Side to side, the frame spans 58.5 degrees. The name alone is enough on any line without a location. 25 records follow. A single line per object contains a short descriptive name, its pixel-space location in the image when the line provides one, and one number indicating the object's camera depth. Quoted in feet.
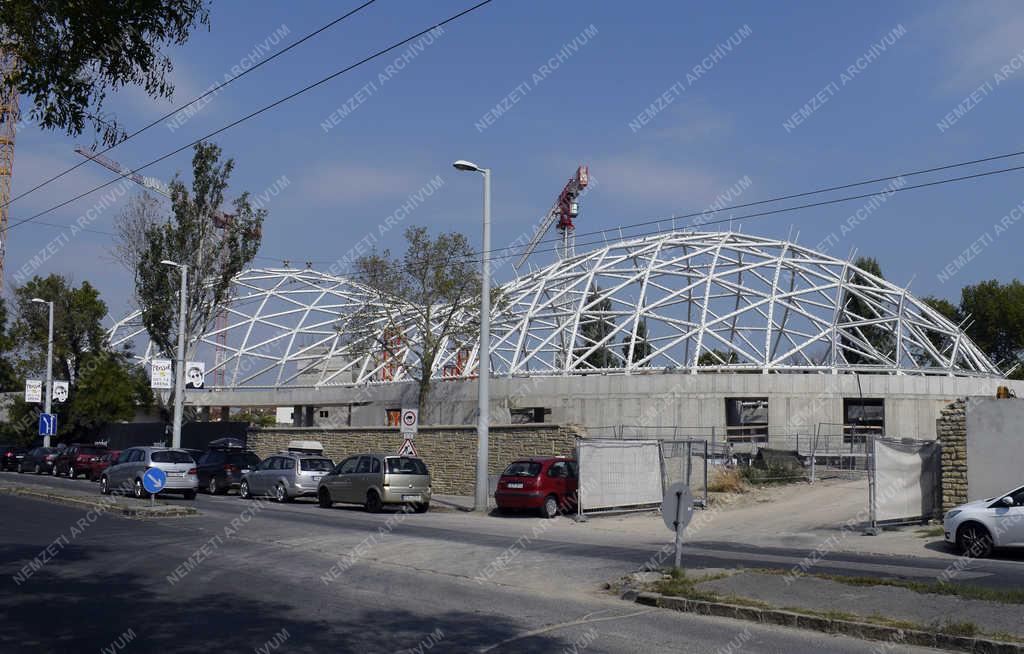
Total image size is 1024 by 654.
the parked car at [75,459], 139.23
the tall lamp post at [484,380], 86.58
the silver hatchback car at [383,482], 85.92
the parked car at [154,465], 92.22
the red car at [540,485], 81.56
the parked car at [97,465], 134.10
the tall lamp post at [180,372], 123.54
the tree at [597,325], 175.21
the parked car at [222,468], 110.63
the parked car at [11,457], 159.12
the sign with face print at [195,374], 130.64
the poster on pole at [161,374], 130.11
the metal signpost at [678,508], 41.98
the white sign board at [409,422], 93.71
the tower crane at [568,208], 339.16
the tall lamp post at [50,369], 151.16
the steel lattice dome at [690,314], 157.79
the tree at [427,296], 132.26
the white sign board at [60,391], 160.76
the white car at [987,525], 53.93
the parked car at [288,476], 98.02
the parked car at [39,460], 148.52
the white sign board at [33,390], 162.81
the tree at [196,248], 141.38
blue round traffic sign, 69.72
